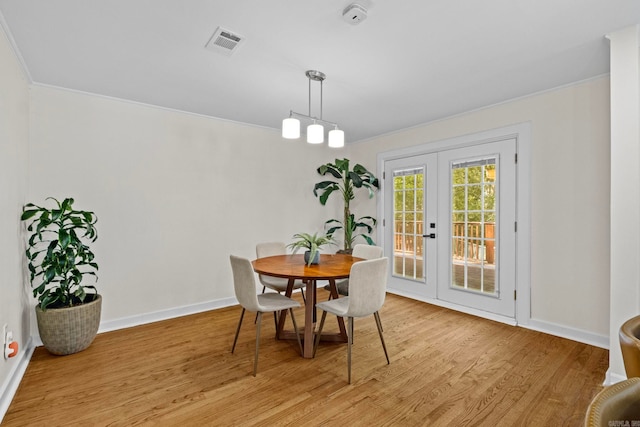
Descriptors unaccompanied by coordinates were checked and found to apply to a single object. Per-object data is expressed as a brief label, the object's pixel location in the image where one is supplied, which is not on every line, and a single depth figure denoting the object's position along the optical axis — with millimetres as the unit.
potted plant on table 2827
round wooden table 2416
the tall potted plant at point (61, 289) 2516
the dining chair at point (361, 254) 3225
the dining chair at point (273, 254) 3220
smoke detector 1800
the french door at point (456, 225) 3467
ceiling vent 2078
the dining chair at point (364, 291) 2236
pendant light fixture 2598
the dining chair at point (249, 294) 2340
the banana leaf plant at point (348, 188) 4449
